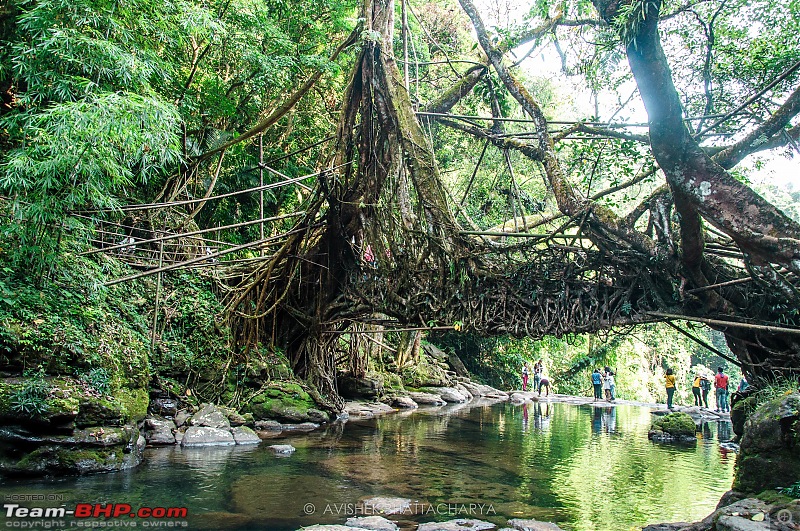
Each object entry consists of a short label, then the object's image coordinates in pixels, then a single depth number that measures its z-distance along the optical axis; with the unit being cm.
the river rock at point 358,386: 1428
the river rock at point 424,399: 1652
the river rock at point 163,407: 931
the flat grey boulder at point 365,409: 1290
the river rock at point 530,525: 500
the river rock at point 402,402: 1519
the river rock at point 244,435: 891
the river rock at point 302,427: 1056
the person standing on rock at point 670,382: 1516
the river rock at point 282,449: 819
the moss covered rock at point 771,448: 448
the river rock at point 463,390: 1891
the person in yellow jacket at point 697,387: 1675
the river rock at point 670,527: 491
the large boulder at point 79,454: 593
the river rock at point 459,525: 494
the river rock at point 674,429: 1137
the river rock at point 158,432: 827
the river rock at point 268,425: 1033
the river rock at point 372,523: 488
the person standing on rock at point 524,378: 2270
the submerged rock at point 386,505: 552
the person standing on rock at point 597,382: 1988
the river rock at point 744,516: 384
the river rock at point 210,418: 905
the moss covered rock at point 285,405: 1059
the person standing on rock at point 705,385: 1716
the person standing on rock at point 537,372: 2187
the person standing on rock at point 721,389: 1443
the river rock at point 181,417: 913
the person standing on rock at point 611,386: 2053
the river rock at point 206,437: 847
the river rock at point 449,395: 1747
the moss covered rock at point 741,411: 677
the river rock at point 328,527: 456
